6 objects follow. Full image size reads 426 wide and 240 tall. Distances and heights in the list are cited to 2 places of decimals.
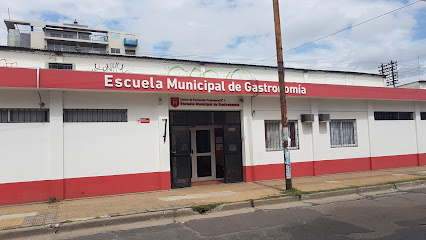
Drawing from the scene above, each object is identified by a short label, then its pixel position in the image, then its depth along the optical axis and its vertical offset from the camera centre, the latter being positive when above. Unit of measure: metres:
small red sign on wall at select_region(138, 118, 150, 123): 10.34 +0.83
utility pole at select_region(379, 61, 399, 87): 39.19 +8.12
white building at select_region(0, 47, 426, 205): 8.96 +0.66
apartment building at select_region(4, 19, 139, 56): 60.34 +21.79
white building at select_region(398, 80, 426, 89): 17.55 +2.85
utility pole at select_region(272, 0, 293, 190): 9.62 +1.45
